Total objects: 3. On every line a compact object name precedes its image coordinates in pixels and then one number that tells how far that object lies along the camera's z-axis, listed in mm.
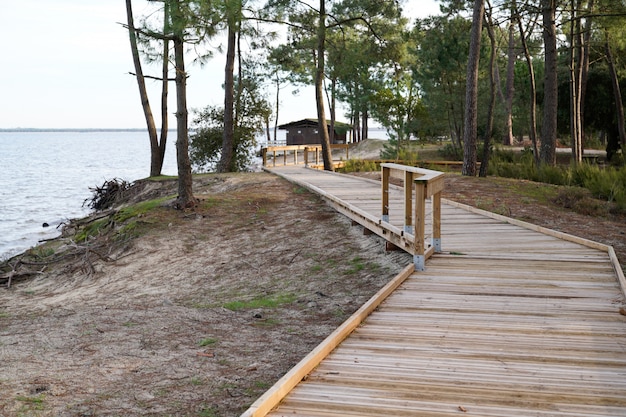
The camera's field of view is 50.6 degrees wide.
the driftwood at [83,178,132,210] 22123
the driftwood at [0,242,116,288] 11422
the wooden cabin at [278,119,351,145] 55312
